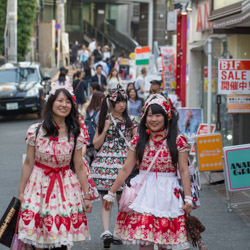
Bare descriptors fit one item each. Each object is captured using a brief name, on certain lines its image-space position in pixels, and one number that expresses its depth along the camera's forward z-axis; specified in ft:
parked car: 68.59
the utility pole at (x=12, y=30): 87.20
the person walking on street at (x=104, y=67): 83.43
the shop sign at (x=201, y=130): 42.63
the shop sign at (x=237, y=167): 28.89
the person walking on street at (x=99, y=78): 69.17
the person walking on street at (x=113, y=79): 63.31
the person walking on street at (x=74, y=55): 131.95
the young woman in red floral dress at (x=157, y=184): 16.90
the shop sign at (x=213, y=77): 44.04
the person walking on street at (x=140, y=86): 64.59
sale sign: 37.47
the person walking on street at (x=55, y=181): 16.89
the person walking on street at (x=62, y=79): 64.18
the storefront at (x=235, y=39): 40.27
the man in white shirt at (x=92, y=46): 122.11
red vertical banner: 61.41
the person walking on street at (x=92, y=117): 25.30
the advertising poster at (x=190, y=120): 46.50
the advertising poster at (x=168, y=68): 62.64
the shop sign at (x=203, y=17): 52.23
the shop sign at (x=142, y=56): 83.07
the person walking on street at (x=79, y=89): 64.13
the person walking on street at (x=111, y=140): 22.81
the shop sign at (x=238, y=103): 38.83
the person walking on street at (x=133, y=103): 45.75
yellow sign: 35.14
